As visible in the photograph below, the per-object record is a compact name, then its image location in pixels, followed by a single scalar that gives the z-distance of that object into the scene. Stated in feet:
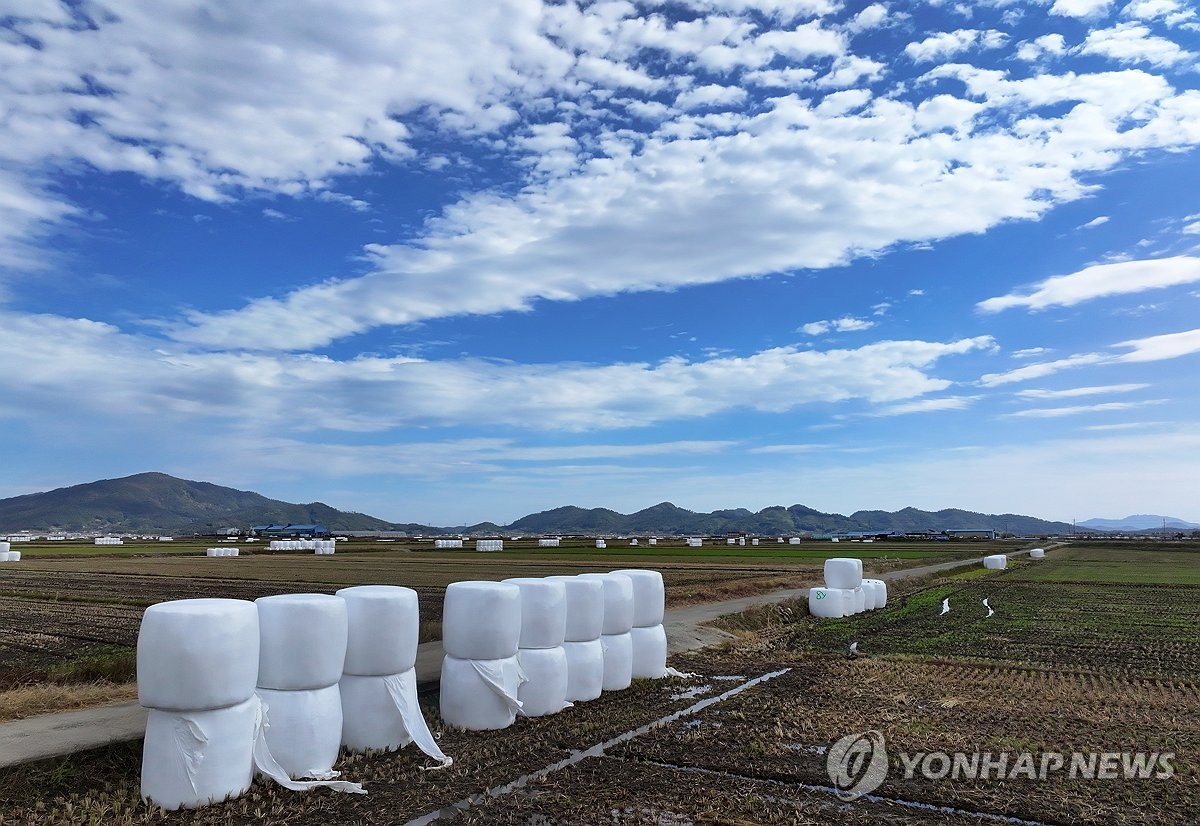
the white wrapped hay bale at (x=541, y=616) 35.45
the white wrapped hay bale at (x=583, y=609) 38.34
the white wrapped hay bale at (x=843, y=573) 83.35
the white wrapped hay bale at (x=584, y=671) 38.14
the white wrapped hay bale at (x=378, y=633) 29.50
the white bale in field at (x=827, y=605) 82.53
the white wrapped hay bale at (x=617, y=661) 41.06
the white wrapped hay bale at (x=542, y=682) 35.01
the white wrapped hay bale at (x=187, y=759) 23.80
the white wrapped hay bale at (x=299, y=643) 26.71
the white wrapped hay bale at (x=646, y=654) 44.62
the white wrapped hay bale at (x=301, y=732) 26.27
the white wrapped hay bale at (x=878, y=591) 90.74
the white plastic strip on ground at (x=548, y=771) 24.19
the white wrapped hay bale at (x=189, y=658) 23.67
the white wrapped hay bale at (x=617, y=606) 41.34
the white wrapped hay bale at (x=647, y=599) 44.42
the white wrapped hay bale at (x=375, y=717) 29.45
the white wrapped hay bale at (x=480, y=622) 32.99
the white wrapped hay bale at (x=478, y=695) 32.96
